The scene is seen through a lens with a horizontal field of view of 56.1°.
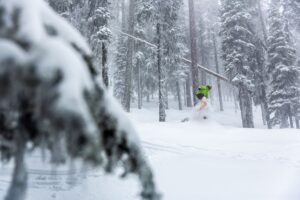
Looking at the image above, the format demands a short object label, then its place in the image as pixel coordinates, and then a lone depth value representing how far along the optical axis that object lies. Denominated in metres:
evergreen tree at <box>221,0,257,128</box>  20.17
